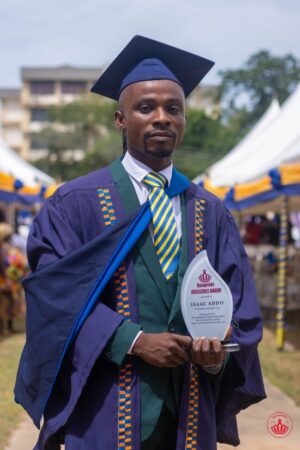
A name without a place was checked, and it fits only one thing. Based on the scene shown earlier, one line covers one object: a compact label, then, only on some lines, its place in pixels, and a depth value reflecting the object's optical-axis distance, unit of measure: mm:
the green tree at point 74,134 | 44062
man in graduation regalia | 2188
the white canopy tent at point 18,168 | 14532
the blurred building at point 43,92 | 67625
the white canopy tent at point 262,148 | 12833
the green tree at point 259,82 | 49781
